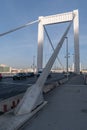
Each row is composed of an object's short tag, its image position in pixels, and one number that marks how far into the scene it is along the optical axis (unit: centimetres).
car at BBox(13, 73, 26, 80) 1787
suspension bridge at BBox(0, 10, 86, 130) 293
